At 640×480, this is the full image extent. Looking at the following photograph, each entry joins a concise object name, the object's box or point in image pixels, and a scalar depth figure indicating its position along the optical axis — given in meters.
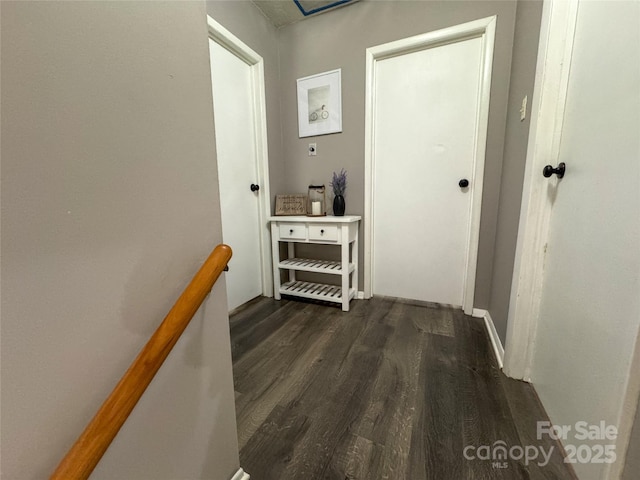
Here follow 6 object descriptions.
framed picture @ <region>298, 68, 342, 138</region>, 2.04
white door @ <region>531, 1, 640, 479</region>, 0.64
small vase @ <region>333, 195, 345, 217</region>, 2.04
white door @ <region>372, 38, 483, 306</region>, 1.76
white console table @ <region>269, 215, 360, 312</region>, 1.94
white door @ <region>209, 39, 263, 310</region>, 1.82
